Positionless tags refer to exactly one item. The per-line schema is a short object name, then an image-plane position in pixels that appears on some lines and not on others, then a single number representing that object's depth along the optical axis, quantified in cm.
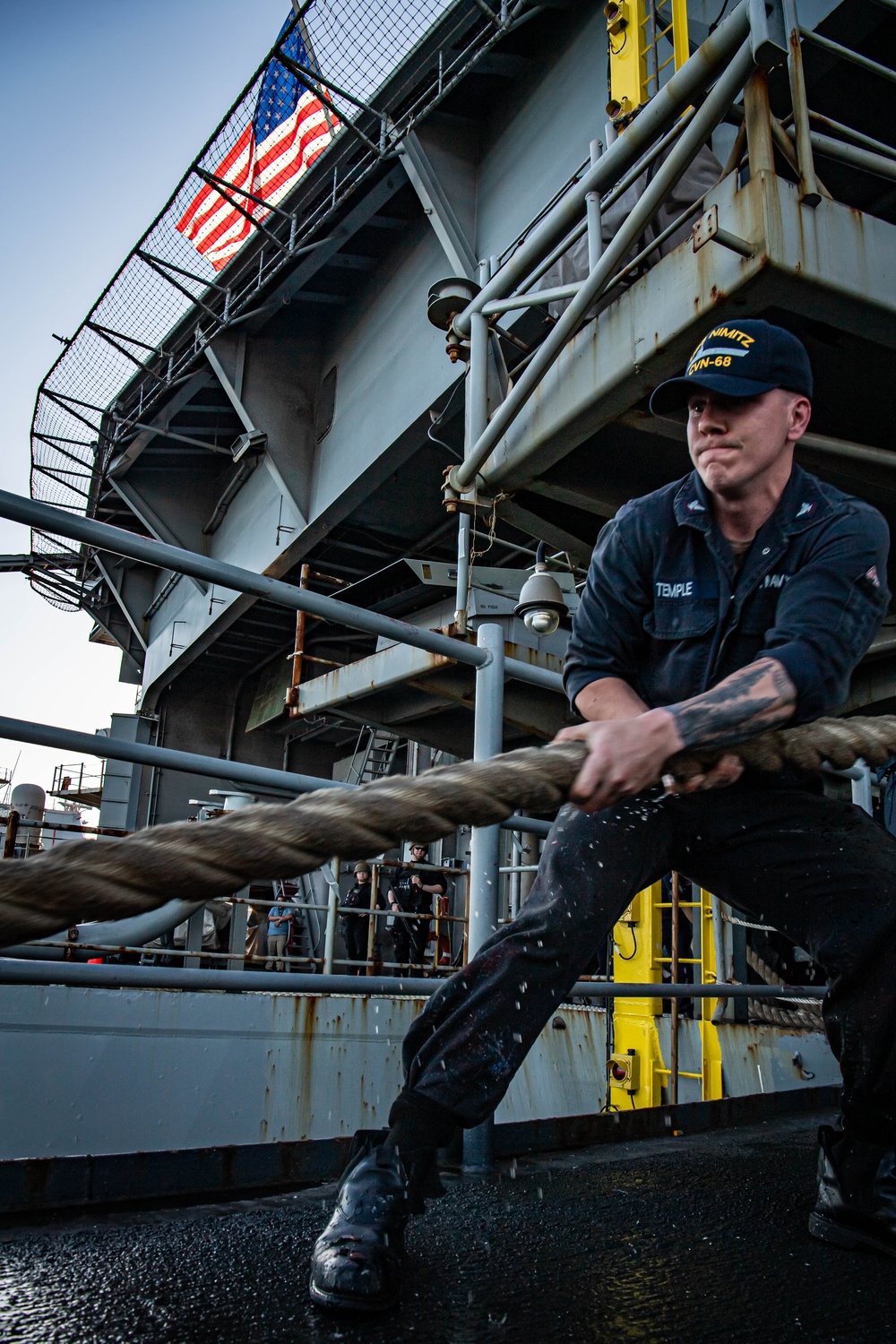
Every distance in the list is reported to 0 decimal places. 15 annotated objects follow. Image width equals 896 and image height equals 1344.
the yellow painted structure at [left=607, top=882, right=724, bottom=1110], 577
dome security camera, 672
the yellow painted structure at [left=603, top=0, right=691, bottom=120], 611
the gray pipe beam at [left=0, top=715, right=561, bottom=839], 183
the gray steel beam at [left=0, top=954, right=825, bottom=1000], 181
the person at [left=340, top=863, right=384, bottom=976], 1093
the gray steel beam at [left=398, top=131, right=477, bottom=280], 949
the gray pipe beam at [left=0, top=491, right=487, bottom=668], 178
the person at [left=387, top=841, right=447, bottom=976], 970
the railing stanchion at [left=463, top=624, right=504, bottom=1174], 237
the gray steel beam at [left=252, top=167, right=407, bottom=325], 1033
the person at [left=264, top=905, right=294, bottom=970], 1179
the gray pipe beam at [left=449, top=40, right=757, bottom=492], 398
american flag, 1122
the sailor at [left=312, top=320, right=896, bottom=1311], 154
